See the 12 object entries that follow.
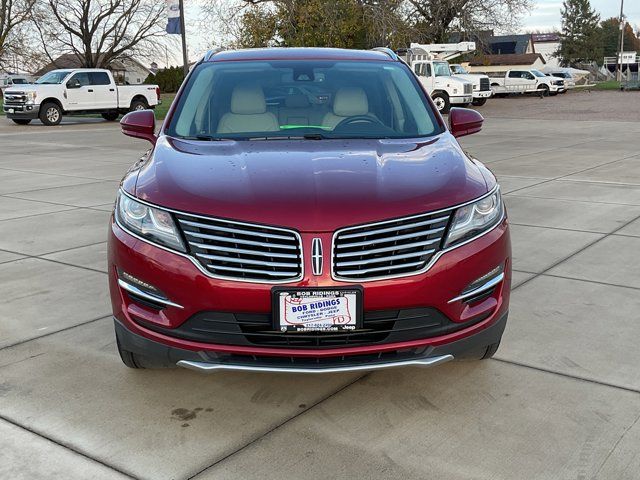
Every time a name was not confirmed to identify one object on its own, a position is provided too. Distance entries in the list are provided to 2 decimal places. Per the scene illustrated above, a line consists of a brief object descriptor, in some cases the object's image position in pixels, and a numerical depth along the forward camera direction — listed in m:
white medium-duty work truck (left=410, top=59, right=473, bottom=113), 31.25
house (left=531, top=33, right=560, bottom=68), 134.74
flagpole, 23.31
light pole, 76.25
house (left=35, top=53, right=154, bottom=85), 56.96
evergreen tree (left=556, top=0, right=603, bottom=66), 105.69
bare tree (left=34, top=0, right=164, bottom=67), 51.44
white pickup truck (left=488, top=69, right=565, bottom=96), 46.28
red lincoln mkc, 2.90
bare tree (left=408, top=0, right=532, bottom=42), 42.28
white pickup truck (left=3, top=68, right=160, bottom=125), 24.38
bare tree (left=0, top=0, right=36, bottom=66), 48.44
